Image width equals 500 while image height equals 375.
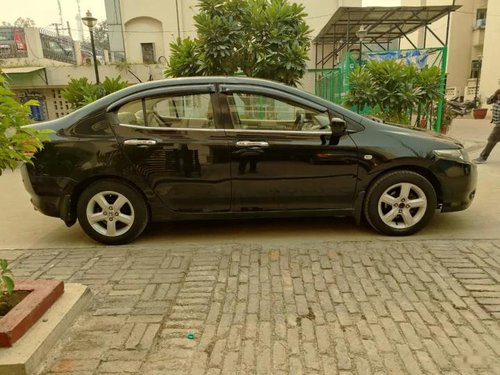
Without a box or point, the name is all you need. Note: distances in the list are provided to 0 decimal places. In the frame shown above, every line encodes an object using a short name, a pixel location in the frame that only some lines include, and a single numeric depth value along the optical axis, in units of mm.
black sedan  3891
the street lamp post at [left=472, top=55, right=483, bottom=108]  25153
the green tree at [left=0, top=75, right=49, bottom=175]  2309
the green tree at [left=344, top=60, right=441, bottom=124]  7938
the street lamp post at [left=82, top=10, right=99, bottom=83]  10953
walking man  7844
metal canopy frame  11656
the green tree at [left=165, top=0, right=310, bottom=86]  7383
